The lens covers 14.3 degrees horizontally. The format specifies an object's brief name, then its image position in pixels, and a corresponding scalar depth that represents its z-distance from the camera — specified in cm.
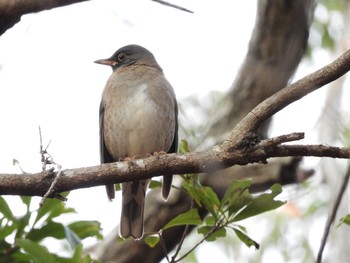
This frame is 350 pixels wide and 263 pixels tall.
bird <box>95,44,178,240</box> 1241
